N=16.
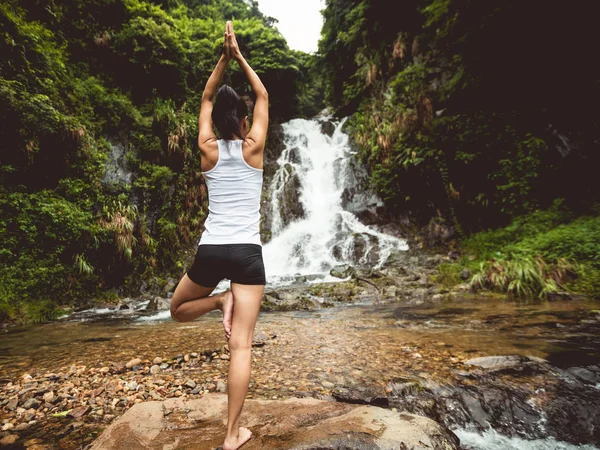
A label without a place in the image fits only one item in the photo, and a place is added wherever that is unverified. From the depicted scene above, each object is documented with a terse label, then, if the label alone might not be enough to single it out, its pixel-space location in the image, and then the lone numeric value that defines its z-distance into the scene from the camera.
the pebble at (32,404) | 2.27
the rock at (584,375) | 2.60
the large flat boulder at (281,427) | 1.55
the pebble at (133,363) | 3.11
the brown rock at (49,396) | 2.37
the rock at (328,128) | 19.36
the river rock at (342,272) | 9.79
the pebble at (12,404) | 2.25
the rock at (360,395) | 2.28
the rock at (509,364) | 2.75
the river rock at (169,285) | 9.08
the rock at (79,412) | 2.12
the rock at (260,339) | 3.72
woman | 1.67
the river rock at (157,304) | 7.18
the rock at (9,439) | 1.82
